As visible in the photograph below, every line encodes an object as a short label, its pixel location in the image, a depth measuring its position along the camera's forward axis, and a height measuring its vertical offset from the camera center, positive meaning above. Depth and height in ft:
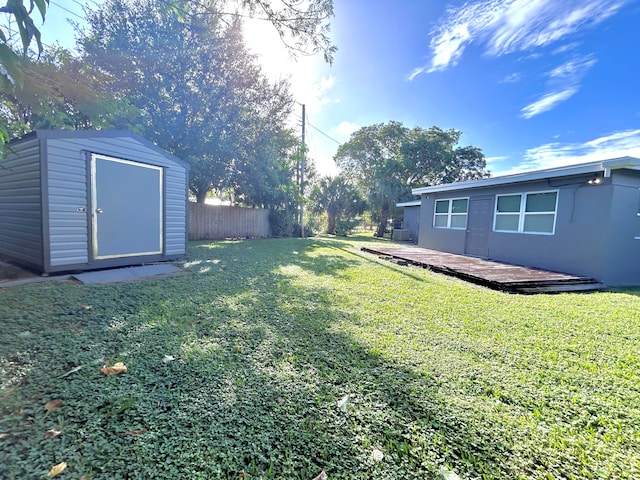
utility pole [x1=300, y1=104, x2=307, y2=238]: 45.88 +5.71
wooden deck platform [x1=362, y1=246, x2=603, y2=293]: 16.61 -3.17
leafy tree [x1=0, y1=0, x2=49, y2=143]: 5.18 +3.55
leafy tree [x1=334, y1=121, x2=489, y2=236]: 62.69 +17.00
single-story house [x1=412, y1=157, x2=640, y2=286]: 18.53 +1.02
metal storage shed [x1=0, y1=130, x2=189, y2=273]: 14.11 +0.50
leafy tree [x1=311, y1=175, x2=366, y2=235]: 66.23 +5.38
